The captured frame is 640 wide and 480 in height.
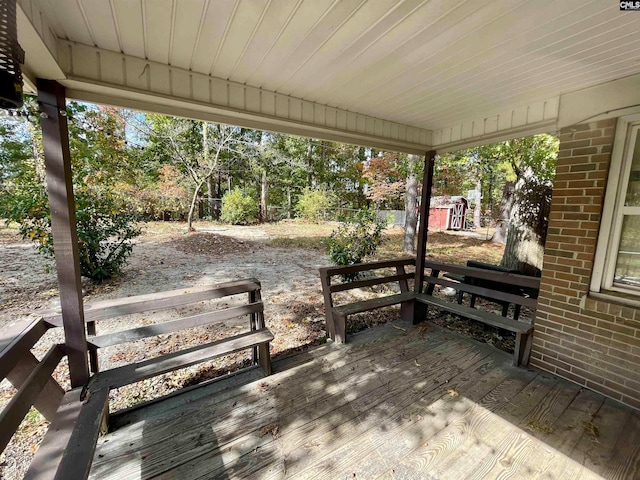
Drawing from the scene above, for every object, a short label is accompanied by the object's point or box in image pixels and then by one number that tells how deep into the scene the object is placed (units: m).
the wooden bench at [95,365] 1.23
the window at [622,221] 2.12
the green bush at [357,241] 5.31
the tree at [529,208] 4.79
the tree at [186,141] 10.05
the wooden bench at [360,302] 2.99
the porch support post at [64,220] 1.60
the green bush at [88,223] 3.71
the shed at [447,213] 17.41
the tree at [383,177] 9.89
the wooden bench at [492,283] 3.39
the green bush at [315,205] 12.76
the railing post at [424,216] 3.57
